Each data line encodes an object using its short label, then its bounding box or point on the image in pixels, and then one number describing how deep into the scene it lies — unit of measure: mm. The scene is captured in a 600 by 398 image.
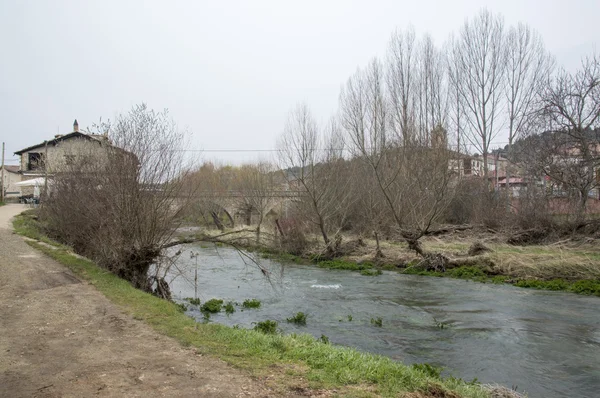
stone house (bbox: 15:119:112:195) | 14594
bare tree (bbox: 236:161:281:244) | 37147
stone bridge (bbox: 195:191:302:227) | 34547
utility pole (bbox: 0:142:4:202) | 41769
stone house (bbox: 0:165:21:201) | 53334
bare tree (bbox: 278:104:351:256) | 26797
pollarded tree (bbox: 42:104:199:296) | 13242
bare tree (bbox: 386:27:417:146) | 27691
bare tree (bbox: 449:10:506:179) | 35812
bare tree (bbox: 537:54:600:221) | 18578
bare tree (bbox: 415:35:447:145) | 28547
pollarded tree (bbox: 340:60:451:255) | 22656
